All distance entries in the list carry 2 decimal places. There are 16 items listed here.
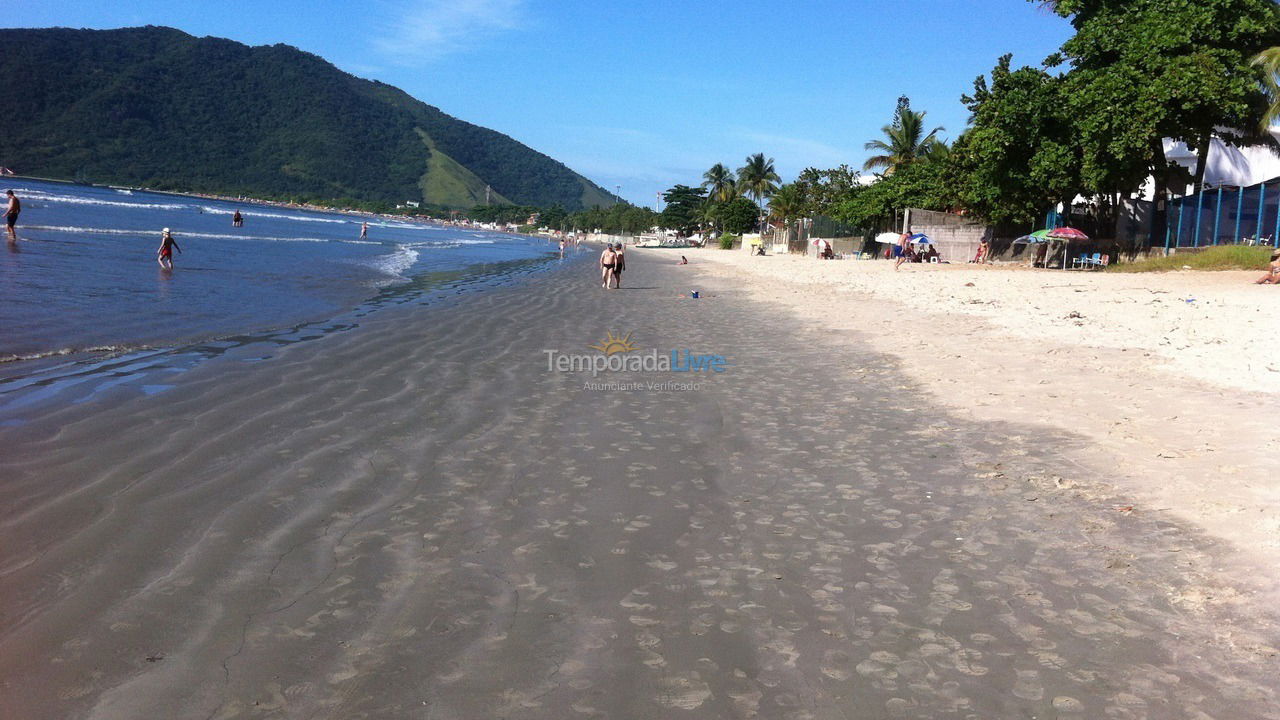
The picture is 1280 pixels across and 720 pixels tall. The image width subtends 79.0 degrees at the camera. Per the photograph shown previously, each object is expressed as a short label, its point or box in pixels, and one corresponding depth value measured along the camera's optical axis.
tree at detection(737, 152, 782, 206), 94.38
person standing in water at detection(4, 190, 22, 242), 28.45
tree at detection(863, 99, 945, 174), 56.31
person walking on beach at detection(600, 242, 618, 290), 24.40
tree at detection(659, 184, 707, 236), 121.19
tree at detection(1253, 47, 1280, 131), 22.08
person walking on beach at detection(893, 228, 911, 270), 31.80
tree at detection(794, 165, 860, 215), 60.19
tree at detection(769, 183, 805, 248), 67.50
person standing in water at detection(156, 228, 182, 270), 22.80
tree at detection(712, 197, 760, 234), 93.62
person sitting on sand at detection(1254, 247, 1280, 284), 16.78
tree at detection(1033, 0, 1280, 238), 22.38
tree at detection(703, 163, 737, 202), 105.19
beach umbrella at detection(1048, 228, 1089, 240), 26.69
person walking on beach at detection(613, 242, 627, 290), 24.78
